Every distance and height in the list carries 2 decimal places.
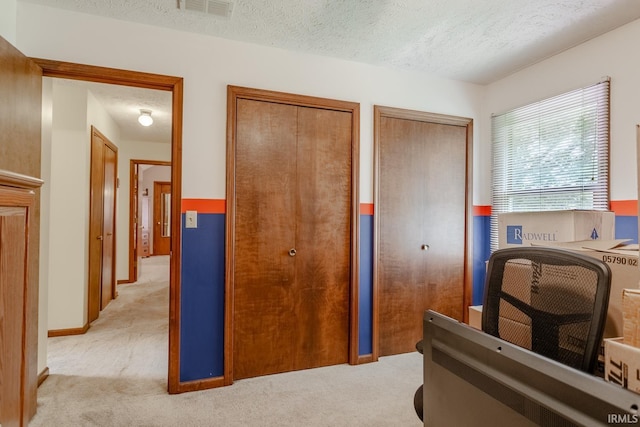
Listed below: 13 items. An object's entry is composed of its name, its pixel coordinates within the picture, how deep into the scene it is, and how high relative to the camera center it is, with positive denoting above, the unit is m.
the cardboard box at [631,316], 0.93 -0.27
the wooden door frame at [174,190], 2.43 +0.18
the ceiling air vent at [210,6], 2.20 +1.34
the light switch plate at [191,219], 2.54 -0.03
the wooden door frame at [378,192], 3.06 +0.22
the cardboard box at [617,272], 1.33 -0.22
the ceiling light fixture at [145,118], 4.52 +1.26
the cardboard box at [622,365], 0.79 -0.35
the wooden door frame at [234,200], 2.61 +0.12
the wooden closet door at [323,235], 2.86 -0.16
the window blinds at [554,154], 2.59 +0.52
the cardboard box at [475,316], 2.09 -0.61
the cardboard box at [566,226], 1.85 -0.05
